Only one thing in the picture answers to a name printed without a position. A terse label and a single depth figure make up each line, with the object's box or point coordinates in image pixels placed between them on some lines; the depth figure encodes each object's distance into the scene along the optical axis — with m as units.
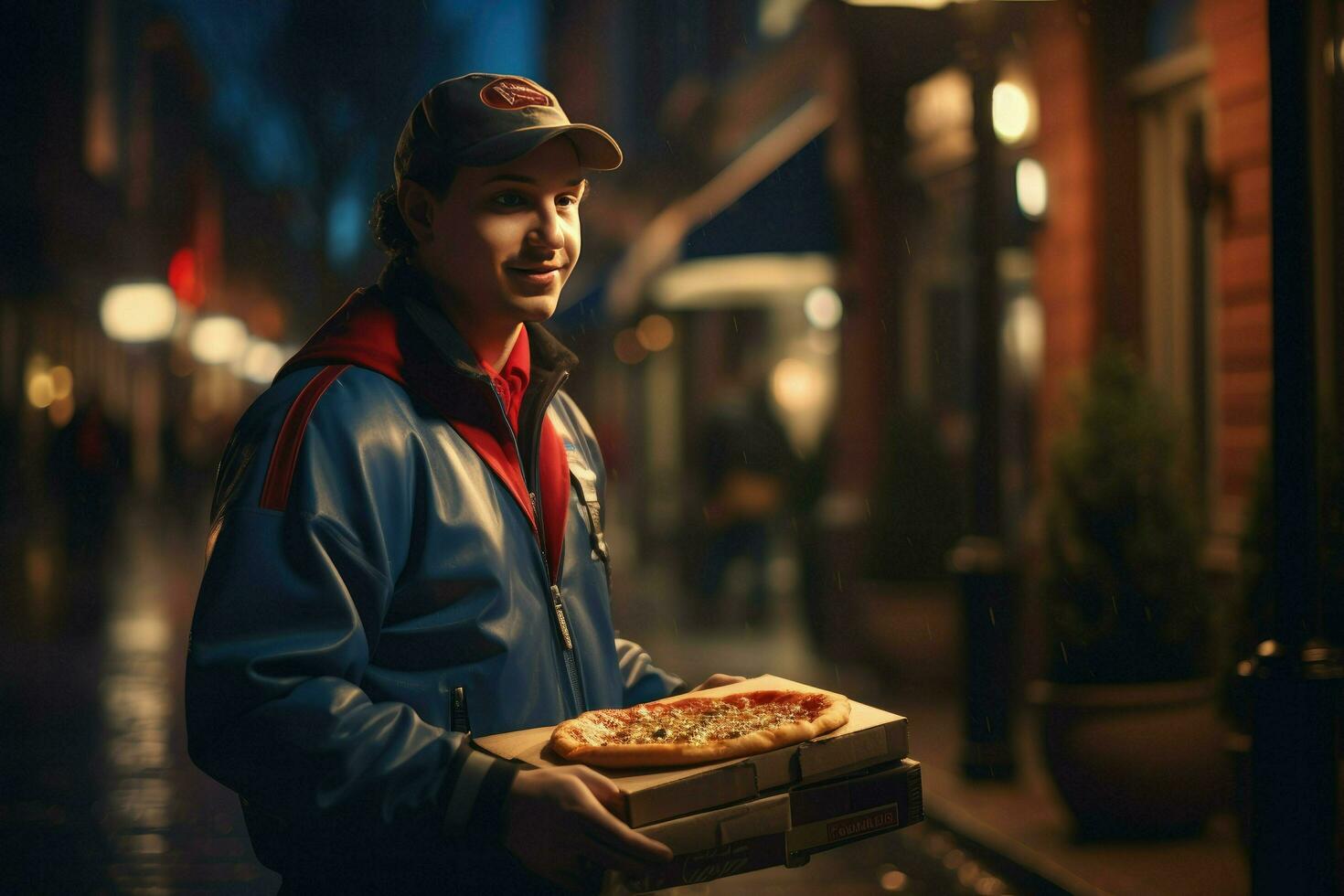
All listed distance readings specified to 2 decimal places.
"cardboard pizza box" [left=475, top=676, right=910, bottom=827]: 1.97
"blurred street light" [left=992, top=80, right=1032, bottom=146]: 8.31
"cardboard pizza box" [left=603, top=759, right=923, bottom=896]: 1.99
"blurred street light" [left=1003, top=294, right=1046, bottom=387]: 10.63
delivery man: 2.01
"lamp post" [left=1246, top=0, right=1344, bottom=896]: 3.88
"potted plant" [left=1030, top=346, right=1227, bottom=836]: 6.16
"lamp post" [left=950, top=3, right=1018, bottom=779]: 7.65
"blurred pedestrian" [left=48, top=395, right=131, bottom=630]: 21.27
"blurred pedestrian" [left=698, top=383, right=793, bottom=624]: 12.46
